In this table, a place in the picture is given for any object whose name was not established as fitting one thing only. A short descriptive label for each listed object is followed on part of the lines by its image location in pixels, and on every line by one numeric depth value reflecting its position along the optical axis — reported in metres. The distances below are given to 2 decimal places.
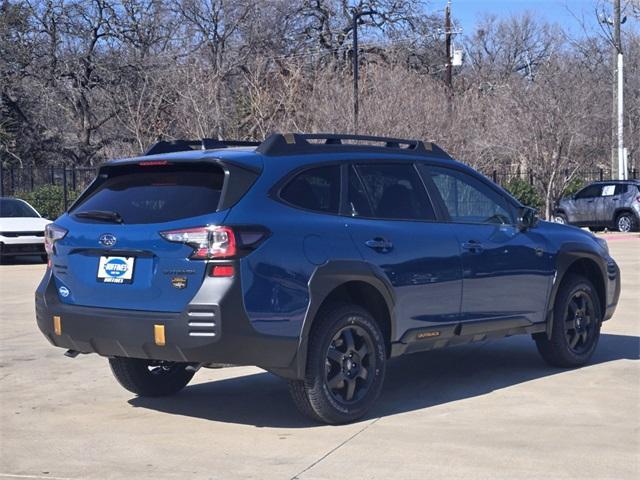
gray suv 31.30
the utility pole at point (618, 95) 34.28
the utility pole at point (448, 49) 38.25
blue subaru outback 6.38
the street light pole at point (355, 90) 30.47
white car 21.17
